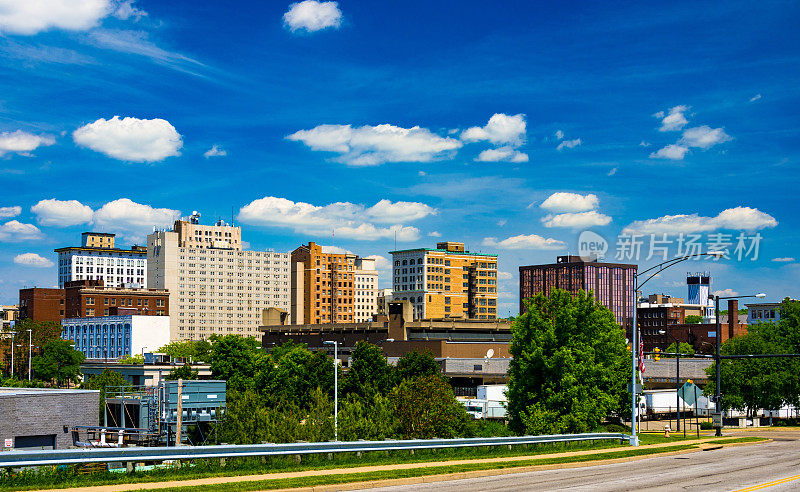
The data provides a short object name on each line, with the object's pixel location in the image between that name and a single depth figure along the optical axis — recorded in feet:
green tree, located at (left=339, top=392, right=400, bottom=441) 159.84
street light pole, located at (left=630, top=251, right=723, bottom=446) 132.45
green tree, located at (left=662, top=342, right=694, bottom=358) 593.01
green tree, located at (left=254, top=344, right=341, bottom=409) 312.09
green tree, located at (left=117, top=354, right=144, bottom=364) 537.48
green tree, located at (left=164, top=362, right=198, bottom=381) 323.98
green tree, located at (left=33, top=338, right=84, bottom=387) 476.13
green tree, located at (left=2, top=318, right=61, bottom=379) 563.48
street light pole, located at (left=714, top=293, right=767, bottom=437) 168.25
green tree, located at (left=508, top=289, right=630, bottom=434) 189.57
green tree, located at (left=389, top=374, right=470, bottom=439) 181.98
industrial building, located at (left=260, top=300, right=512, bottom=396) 378.94
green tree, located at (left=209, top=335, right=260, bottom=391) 326.24
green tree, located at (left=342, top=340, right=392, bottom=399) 313.32
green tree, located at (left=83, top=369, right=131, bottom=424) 323.22
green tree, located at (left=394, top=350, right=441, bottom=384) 327.88
